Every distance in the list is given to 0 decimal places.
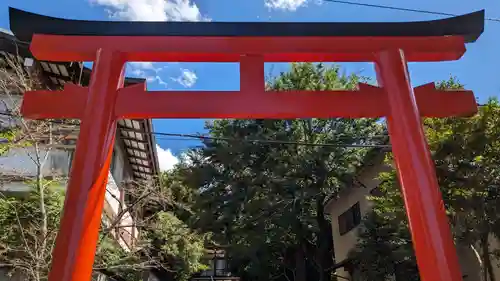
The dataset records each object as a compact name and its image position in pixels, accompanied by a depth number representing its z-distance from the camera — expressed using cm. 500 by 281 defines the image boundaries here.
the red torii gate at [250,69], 372
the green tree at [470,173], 722
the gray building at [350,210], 1437
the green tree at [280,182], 1467
